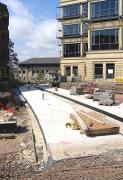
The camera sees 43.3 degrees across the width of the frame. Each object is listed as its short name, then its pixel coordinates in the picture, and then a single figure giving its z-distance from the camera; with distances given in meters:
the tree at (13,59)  33.17
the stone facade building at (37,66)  40.06
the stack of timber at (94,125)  5.19
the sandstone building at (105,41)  17.84
